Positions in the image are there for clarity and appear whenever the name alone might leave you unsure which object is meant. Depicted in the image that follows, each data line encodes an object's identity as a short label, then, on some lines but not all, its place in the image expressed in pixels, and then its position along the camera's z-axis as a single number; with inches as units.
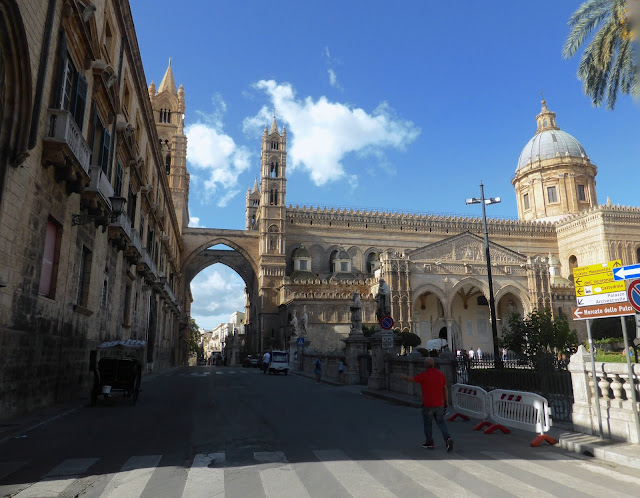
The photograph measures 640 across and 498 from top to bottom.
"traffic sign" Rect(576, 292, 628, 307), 290.8
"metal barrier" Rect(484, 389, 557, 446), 312.7
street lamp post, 644.1
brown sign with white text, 282.5
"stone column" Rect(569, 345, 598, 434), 307.4
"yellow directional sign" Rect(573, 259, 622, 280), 300.3
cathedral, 1753.2
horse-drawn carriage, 466.9
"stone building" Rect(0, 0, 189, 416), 344.5
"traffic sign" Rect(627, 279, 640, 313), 273.9
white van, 1131.3
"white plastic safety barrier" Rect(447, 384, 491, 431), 382.6
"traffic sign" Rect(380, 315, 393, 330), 602.5
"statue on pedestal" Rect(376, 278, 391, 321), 681.0
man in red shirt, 272.4
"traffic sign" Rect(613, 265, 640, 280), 288.4
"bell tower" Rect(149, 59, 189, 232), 2069.4
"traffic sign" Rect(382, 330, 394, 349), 608.8
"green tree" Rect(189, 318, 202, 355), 3563.0
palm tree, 548.4
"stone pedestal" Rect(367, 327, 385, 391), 665.5
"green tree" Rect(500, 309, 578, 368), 765.9
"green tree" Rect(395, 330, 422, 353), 1382.4
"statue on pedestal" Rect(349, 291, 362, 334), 840.3
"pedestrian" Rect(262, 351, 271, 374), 1182.3
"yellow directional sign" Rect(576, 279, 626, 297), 292.7
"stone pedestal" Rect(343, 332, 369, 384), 823.1
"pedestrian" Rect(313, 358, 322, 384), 885.2
